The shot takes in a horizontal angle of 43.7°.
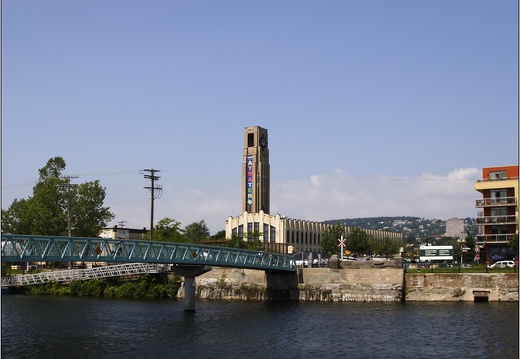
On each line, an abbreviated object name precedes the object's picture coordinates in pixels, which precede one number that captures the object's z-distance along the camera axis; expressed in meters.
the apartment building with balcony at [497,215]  96.56
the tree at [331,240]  142.12
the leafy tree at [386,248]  169.00
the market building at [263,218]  144.75
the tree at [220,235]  189.06
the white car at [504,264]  78.04
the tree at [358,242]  149.88
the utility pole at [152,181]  86.25
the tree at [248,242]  110.88
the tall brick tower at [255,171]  161.12
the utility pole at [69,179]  103.78
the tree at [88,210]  119.69
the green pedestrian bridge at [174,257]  47.92
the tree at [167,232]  102.81
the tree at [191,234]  126.00
